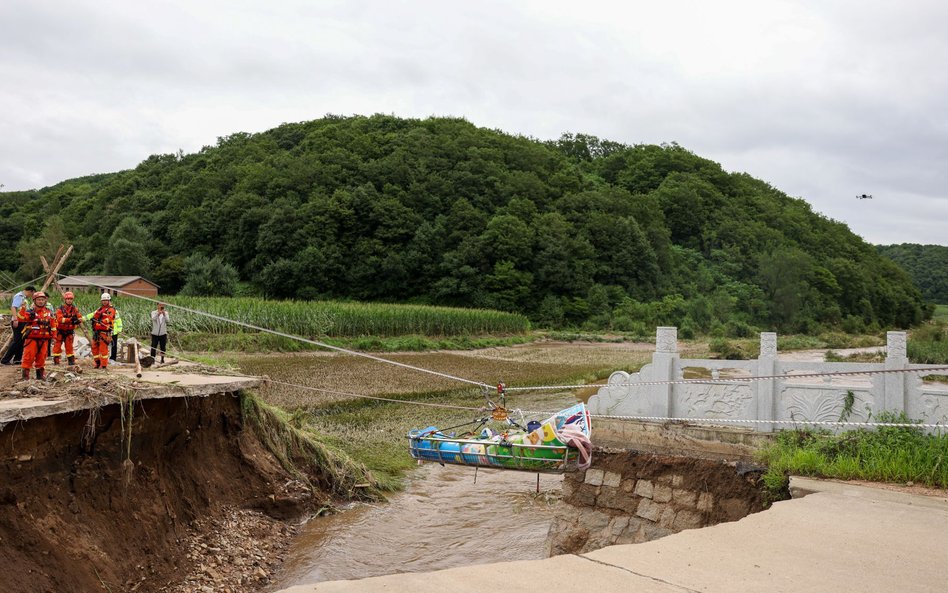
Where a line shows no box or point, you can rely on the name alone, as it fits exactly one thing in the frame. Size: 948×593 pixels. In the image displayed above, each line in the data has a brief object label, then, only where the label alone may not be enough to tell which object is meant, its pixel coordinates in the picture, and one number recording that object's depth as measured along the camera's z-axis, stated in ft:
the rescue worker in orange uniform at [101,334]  32.27
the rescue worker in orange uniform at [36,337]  26.55
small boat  23.76
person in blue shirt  33.17
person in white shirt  45.39
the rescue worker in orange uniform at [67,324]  30.81
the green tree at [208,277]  187.42
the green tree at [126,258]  181.78
